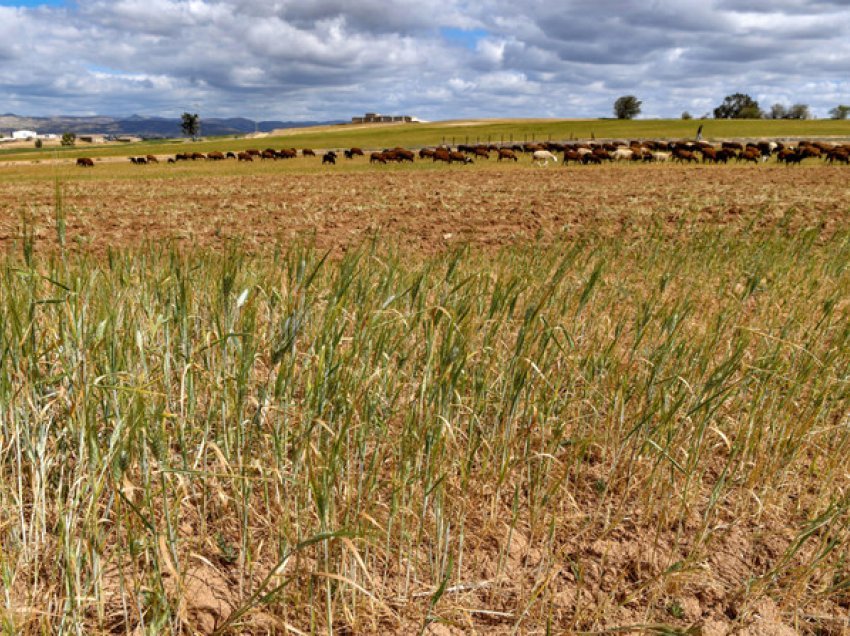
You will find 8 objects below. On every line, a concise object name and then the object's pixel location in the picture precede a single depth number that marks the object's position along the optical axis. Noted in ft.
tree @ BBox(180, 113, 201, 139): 503.20
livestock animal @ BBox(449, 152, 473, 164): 109.26
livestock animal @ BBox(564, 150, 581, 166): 107.14
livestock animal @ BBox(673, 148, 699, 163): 102.63
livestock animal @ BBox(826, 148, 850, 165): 95.30
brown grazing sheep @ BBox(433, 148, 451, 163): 112.05
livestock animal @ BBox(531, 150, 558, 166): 108.92
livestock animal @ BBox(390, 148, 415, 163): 115.75
